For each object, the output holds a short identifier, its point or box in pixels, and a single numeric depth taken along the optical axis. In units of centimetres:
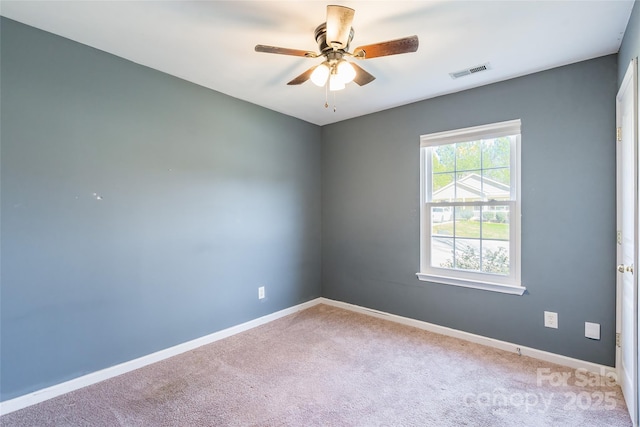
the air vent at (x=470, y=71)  246
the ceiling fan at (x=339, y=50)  157
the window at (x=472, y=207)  271
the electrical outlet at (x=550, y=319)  247
